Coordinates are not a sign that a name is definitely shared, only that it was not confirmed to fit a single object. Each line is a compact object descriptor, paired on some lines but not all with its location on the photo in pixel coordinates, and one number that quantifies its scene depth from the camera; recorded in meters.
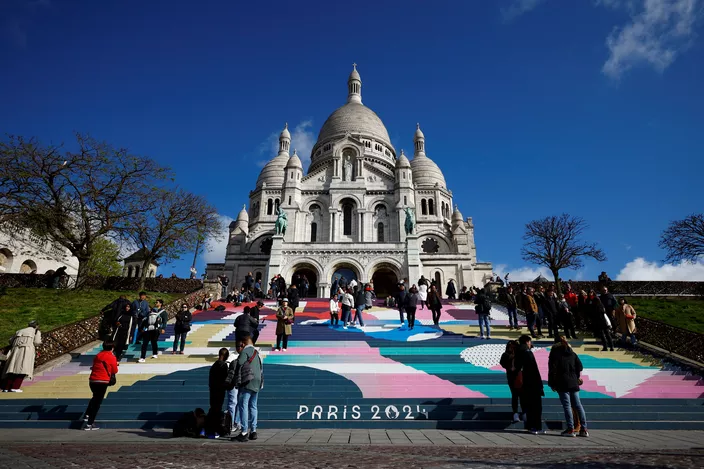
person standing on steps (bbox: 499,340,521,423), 7.21
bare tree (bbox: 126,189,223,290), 24.69
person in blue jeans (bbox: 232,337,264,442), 6.08
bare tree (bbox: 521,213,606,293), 30.86
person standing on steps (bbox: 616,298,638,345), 11.66
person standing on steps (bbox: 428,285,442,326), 15.40
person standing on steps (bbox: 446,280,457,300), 26.48
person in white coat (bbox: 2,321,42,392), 9.04
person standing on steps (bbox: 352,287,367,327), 15.47
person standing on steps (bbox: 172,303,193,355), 11.55
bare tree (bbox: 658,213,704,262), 26.08
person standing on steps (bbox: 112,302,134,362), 10.12
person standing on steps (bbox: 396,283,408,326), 15.35
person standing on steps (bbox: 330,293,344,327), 15.60
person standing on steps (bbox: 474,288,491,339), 12.80
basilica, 30.12
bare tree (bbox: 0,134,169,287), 18.64
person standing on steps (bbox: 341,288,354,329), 15.34
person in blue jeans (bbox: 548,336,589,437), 6.59
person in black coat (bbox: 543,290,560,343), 12.16
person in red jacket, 6.97
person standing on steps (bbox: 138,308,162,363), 10.71
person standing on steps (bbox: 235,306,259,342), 9.78
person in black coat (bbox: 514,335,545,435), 6.84
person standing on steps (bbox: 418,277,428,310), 19.17
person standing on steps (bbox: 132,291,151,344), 11.26
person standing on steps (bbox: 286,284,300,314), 17.12
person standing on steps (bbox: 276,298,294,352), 11.23
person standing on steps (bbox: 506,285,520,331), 14.64
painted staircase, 7.68
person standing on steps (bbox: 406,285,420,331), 14.36
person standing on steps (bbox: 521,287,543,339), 12.60
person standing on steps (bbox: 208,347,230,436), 6.36
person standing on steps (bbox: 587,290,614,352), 11.45
